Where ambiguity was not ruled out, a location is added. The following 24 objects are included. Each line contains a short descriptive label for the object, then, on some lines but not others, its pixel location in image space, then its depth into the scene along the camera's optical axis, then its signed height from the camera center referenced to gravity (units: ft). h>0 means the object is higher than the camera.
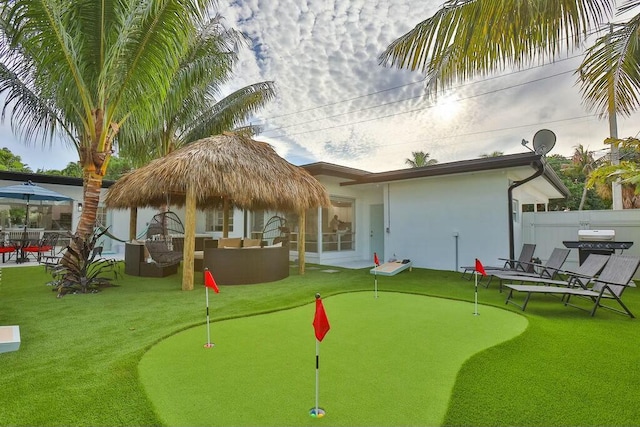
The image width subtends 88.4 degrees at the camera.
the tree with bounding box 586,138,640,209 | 19.69 +4.67
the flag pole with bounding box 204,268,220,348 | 13.16 -2.07
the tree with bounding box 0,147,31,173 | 80.23 +17.15
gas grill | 27.62 -0.61
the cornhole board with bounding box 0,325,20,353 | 12.20 -4.23
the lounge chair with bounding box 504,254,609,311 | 20.27 -2.44
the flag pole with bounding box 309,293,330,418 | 7.86 -2.23
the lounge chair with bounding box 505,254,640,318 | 17.47 -2.46
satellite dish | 30.73 +9.06
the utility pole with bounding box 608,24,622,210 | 41.32 +9.97
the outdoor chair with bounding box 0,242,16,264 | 36.10 -2.28
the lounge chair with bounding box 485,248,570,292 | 24.08 -2.86
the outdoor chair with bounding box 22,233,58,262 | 37.20 -1.86
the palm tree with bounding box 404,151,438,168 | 106.83 +24.87
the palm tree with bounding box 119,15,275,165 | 36.40 +16.40
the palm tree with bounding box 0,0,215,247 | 20.62 +11.69
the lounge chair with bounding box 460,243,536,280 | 28.30 -2.28
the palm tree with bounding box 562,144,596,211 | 85.48 +19.36
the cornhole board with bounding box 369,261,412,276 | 32.14 -3.51
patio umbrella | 34.50 +3.85
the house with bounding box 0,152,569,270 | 32.76 +2.60
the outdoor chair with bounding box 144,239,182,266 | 26.42 -1.85
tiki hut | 24.84 +4.29
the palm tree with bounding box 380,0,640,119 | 11.64 +7.78
